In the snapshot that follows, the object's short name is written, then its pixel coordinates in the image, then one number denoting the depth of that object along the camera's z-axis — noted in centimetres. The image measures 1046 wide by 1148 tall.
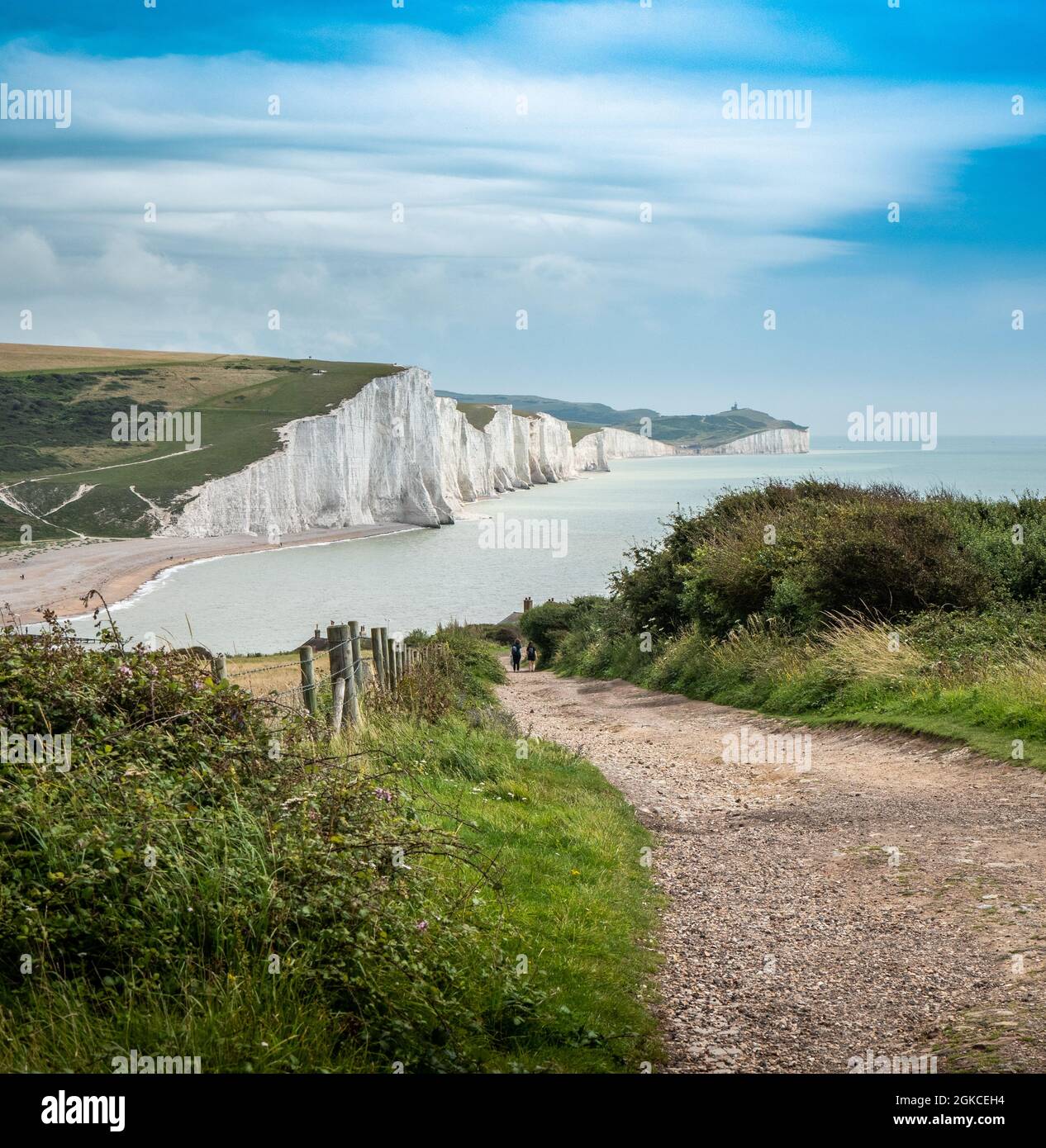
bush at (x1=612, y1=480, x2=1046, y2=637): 1848
